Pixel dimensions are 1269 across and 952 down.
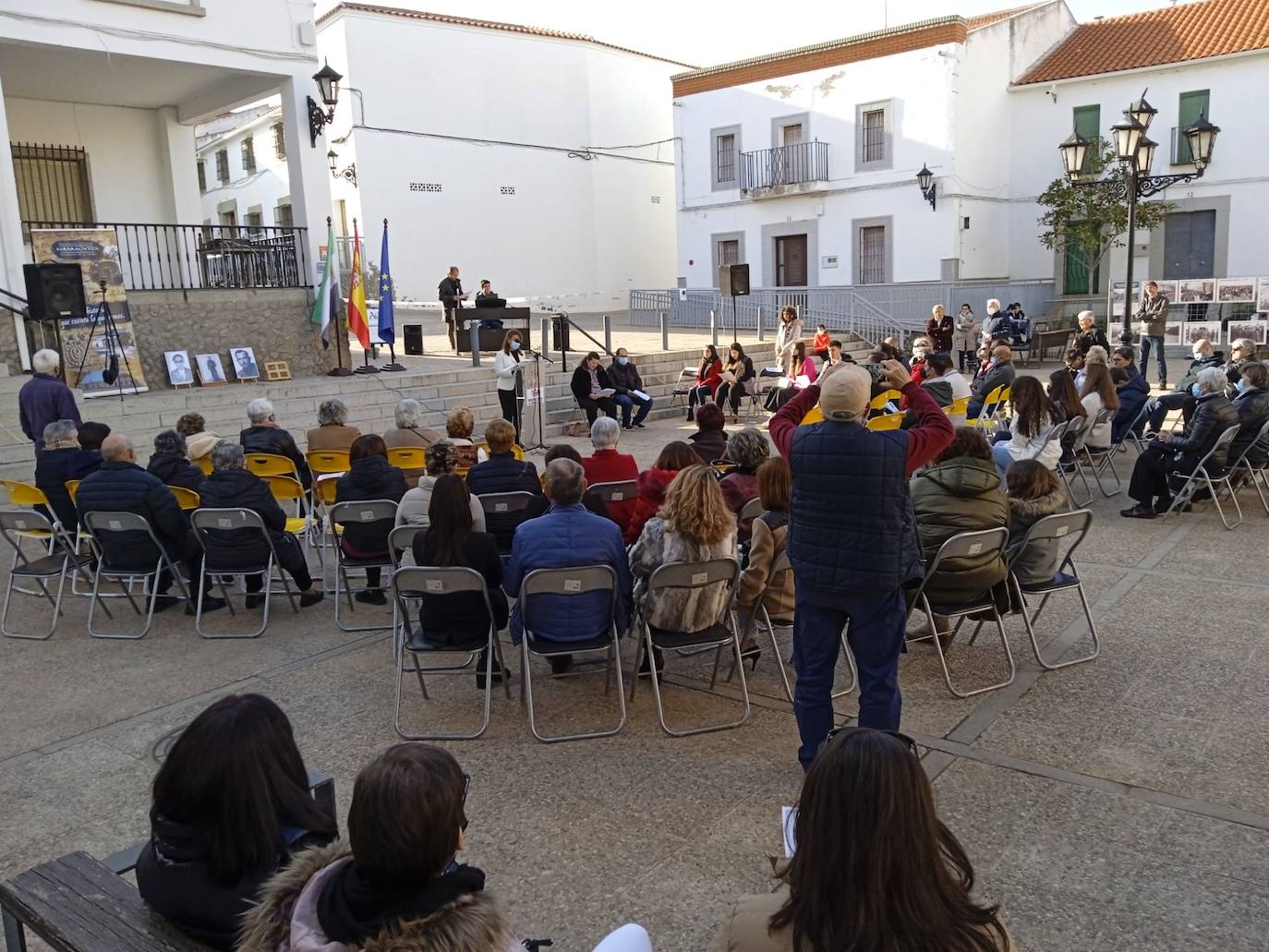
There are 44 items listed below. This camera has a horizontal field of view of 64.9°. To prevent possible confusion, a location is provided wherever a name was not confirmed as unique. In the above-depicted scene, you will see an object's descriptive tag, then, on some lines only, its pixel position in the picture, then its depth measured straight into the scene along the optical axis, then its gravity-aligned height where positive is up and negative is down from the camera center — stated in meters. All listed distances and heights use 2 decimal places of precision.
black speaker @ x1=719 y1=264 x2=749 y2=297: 15.94 +0.29
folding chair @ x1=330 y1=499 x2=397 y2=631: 5.41 -1.06
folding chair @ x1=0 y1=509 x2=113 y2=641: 5.49 -1.33
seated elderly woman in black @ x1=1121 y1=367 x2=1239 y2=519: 6.96 -1.22
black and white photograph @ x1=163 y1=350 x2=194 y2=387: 12.45 -0.57
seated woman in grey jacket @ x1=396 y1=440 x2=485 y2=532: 5.08 -0.89
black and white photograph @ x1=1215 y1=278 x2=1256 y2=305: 16.38 -0.23
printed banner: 11.58 +0.02
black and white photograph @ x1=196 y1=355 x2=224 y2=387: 12.76 -0.62
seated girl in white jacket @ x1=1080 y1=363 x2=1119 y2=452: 8.02 -0.92
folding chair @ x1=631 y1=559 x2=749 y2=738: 3.95 -1.33
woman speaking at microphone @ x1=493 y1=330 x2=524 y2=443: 11.80 -0.77
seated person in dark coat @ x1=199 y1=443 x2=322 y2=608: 5.47 -1.00
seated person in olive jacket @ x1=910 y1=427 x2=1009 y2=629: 4.34 -0.96
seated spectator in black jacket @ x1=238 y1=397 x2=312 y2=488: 6.84 -0.83
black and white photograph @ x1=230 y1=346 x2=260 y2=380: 12.93 -0.57
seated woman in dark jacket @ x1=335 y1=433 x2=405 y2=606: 5.62 -0.99
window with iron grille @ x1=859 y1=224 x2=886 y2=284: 23.97 +0.90
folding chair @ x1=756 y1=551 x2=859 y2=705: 4.29 -1.44
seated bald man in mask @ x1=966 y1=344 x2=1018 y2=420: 9.71 -0.87
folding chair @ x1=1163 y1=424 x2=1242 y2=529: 6.88 -1.40
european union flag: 13.39 +0.10
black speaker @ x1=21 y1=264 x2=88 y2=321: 10.20 +0.38
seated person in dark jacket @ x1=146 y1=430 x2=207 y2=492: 6.07 -0.86
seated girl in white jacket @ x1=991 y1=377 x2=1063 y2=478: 7.25 -1.03
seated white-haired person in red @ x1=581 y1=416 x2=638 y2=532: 5.82 -0.90
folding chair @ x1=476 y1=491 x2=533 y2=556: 5.35 -1.09
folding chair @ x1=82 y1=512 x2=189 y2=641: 5.32 -1.23
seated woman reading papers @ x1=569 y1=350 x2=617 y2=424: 13.02 -1.05
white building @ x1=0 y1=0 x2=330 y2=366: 11.47 +3.11
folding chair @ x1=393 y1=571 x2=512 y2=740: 3.99 -1.18
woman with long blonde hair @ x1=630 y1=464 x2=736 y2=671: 4.12 -0.99
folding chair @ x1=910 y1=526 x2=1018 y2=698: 4.11 -1.10
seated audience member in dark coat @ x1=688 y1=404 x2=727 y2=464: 6.27 -0.85
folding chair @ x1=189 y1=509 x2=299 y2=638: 5.28 -1.11
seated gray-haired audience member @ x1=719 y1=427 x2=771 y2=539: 4.94 -0.80
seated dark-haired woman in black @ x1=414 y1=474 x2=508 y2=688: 4.21 -1.07
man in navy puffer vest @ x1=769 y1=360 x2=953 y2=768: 3.25 -0.83
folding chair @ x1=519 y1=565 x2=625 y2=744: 3.94 -1.20
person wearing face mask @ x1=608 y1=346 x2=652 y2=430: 13.18 -1.12
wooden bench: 2.08 -1.27
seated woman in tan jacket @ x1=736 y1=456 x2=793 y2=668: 4.29 -1.01
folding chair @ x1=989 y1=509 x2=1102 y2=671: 4.41 -1.17
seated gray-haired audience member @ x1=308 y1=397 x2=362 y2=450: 7.15 -0.81
